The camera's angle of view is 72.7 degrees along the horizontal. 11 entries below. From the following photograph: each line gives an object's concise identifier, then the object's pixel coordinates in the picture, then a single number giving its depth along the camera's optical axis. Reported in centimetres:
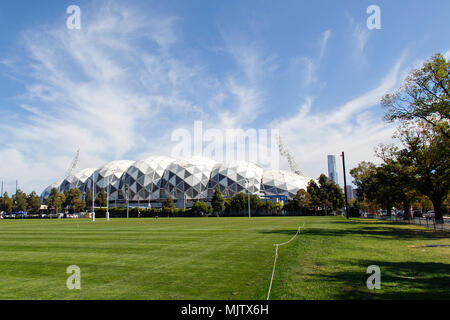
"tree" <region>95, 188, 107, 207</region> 9850
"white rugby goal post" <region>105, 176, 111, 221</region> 12082
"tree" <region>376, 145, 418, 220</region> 3179
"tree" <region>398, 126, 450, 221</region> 2947
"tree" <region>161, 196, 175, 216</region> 8719
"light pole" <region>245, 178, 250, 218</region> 10781
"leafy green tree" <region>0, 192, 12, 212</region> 9362
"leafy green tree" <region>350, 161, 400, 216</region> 3597
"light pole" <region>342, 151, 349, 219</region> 4531
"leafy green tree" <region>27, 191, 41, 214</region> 9512
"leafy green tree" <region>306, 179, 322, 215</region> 7719
